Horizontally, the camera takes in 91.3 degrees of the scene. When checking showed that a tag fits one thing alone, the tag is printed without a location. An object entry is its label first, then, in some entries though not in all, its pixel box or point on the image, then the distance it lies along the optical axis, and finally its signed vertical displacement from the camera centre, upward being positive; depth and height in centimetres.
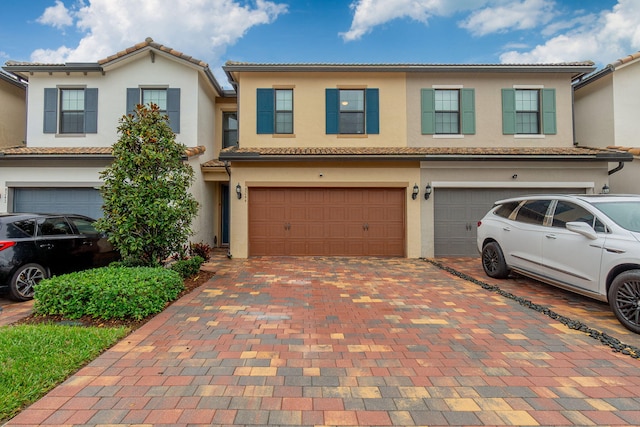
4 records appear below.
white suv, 406 -36
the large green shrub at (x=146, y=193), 584 +55
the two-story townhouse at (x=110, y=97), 1059 +435
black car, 519 -48
